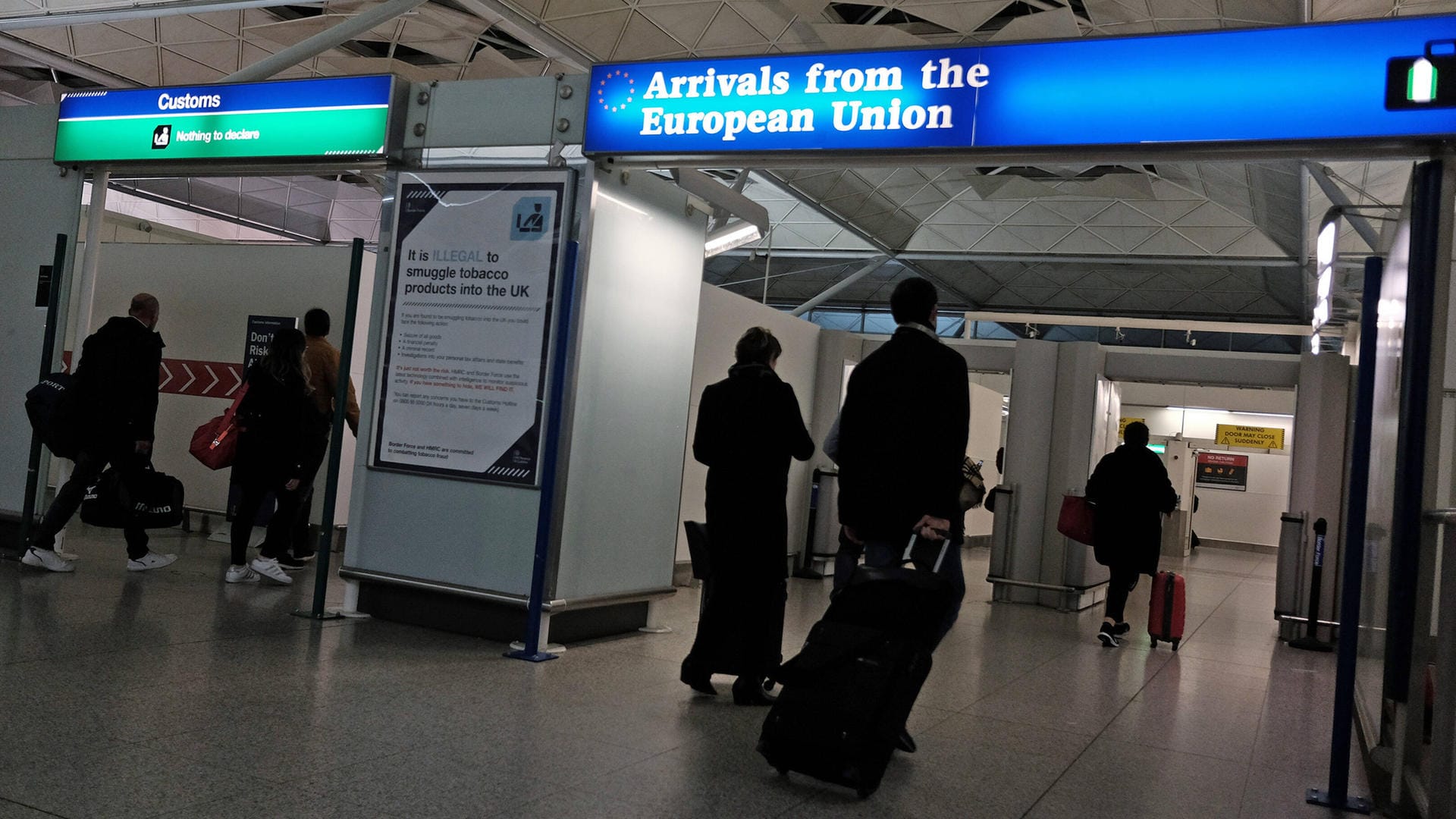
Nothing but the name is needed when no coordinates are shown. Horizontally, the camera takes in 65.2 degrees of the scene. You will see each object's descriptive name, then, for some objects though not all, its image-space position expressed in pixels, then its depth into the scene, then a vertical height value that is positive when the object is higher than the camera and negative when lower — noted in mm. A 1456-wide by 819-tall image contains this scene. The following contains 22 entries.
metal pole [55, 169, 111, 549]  7402 +764
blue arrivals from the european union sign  4227 +1584
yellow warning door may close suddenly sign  25359 +1283
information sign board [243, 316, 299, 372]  9859 +556
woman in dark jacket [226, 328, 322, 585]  7090 -189
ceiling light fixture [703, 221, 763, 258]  7699 +1432
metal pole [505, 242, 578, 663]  5469 -411
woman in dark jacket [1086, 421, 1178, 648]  8445 -219
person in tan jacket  7781 +275
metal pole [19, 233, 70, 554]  7055 +72
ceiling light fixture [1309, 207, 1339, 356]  9695 +2109
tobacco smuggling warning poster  5805 +494
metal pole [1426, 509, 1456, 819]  3531 -598
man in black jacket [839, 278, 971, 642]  3920 +49
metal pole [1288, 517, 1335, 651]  9117 -788
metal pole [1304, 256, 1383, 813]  4078 -227
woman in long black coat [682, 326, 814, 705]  4832 -293
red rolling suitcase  8156 -879
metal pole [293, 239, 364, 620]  5805 -88
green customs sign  6340 +1628
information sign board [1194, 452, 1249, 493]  25484 +460
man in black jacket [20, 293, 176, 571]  6664 -114
